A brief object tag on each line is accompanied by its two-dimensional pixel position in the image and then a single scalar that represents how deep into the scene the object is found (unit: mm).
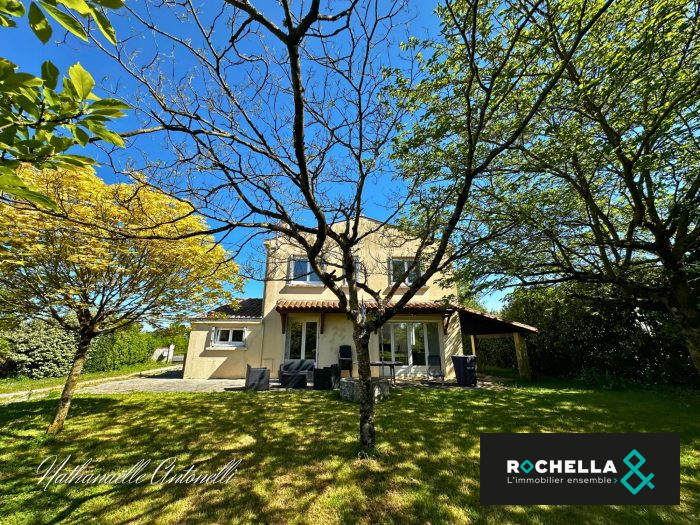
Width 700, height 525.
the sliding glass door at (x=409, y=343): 14430
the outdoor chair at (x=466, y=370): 11656
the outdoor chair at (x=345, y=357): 13047
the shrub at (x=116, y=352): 19344
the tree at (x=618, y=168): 4840
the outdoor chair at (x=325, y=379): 11094
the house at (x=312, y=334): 13984
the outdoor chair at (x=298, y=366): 13414
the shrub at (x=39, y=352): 16109
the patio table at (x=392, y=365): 11452
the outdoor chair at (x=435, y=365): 14027
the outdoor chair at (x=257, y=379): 10492
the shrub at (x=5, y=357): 15625
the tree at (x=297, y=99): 3268
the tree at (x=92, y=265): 5156
